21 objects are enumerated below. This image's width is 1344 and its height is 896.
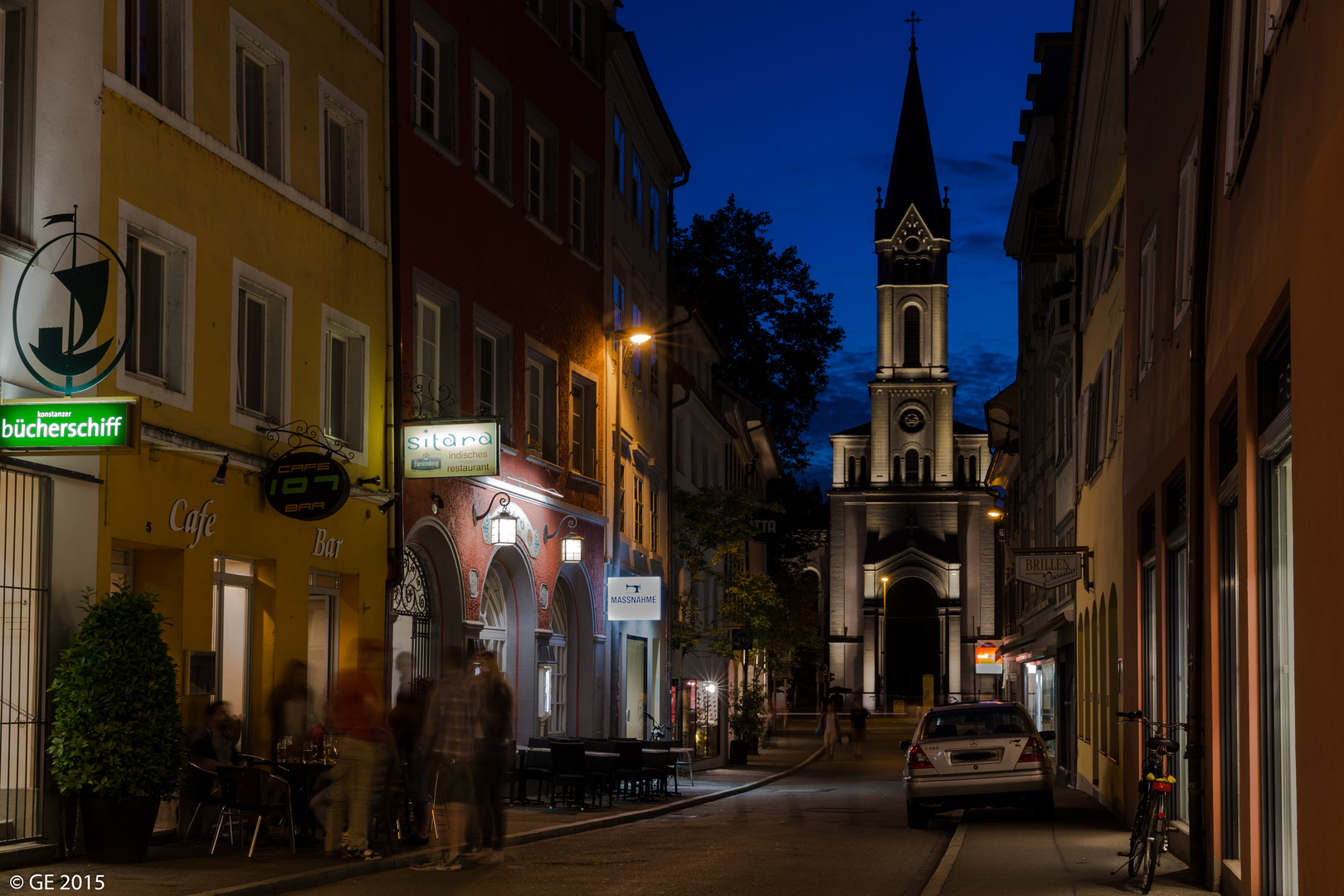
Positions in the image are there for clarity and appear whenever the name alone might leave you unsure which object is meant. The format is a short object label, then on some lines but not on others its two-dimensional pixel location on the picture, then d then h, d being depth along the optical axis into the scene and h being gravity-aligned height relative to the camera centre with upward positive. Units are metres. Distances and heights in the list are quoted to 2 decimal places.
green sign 11.86 +1.11
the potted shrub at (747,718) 41.47 -3.67
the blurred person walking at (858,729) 43.50 -4.12
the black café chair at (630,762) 22.91 -2.64
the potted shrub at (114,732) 12.63 -1.23
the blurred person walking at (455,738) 13.63 -1.37
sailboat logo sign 13.02 +2.04
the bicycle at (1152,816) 12.09 -1.80
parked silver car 19.80 -2.38
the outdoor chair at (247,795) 13.85 -1.92
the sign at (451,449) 19.22 +1.53
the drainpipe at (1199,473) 11.44 +0.79
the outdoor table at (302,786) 14.50 -1.91
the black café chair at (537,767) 20.88 -2.52
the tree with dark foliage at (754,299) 59.47 +10.23
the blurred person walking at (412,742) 15.54 -1.64
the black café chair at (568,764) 20.83 -2.43
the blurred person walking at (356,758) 13.43 -1.52
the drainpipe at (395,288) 19.70 +3.54
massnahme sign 27.89 -0.38
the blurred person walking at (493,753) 13.65 -1.49
